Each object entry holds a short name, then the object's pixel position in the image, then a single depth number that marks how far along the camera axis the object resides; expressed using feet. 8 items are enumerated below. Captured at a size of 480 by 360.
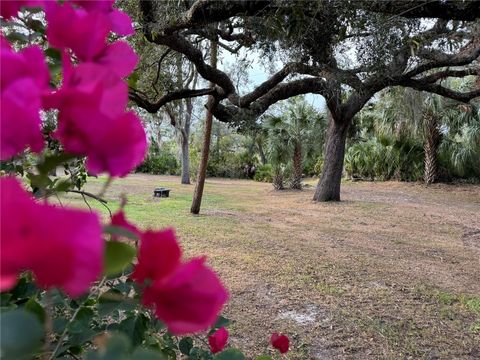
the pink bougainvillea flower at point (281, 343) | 2.76
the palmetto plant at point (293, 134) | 38.78
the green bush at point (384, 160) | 42.29
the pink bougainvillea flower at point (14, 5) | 0.95
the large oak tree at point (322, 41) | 10.78
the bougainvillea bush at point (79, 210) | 0.53
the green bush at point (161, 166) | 71.97
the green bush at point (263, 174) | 58.03
